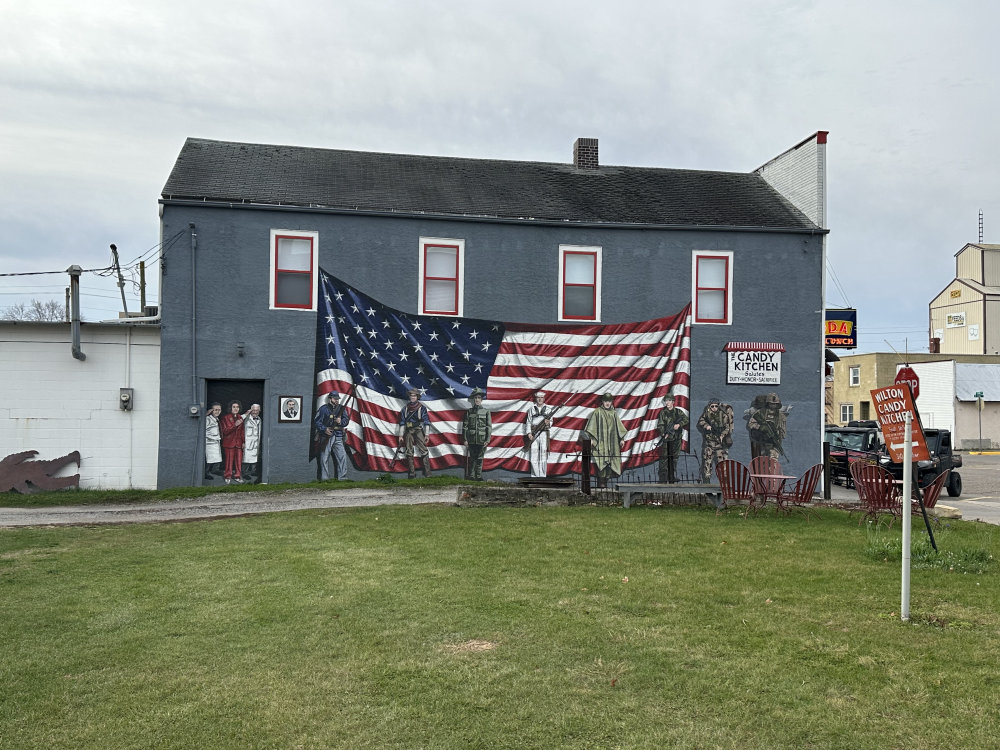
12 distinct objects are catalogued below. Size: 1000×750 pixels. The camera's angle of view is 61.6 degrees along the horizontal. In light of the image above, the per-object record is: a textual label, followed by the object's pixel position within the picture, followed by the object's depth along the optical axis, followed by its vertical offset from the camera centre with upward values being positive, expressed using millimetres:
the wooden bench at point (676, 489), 15719 -1666
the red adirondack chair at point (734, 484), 15103 -1508
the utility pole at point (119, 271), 20656 +3559
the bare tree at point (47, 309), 44344 +4667
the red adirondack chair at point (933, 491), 13164 -1392
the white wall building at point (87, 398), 17938 -51
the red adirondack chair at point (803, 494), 14461 -1609
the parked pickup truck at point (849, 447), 22859 -1229
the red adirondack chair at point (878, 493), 13266 -1423
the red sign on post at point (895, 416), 8547 -137
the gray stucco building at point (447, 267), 18594 +3135
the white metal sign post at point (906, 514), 7422 -1009
